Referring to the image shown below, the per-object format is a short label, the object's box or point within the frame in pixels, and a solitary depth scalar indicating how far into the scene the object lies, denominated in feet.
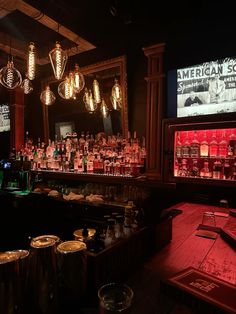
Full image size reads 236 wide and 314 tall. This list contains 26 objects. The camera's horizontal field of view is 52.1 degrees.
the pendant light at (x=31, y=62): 9.89
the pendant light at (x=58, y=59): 9.71
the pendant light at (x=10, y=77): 10.69
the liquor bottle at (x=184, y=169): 12.05
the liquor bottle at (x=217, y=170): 11.13
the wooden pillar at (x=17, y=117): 19.36
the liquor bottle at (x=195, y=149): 11.94
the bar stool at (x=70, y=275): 3.25
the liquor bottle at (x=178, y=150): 12.17
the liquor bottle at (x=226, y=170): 11.07
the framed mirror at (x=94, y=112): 13.48
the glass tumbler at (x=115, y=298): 2.59
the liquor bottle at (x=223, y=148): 11.27
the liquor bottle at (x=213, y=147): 11.57
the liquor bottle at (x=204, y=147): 11.83
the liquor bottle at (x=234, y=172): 10.78
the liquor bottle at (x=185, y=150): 12.07
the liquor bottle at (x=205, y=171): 11.66
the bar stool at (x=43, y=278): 3.02
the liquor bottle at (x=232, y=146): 10.85
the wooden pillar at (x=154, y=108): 11.98
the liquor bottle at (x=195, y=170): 11.89
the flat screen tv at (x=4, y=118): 22.33
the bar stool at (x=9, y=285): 2.65
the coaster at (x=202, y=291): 2.93
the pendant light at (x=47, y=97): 14.52
